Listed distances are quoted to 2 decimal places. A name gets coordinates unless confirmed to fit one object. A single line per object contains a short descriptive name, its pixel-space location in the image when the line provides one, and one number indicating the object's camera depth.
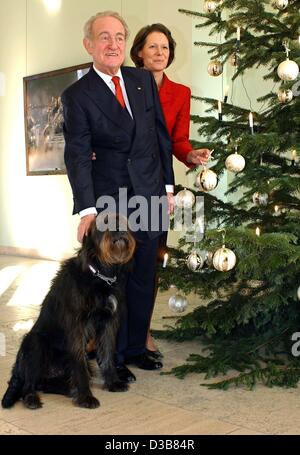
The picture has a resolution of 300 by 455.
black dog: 2.24
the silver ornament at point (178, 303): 2.88
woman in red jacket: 2.89
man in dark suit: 2.47
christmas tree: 2.34
